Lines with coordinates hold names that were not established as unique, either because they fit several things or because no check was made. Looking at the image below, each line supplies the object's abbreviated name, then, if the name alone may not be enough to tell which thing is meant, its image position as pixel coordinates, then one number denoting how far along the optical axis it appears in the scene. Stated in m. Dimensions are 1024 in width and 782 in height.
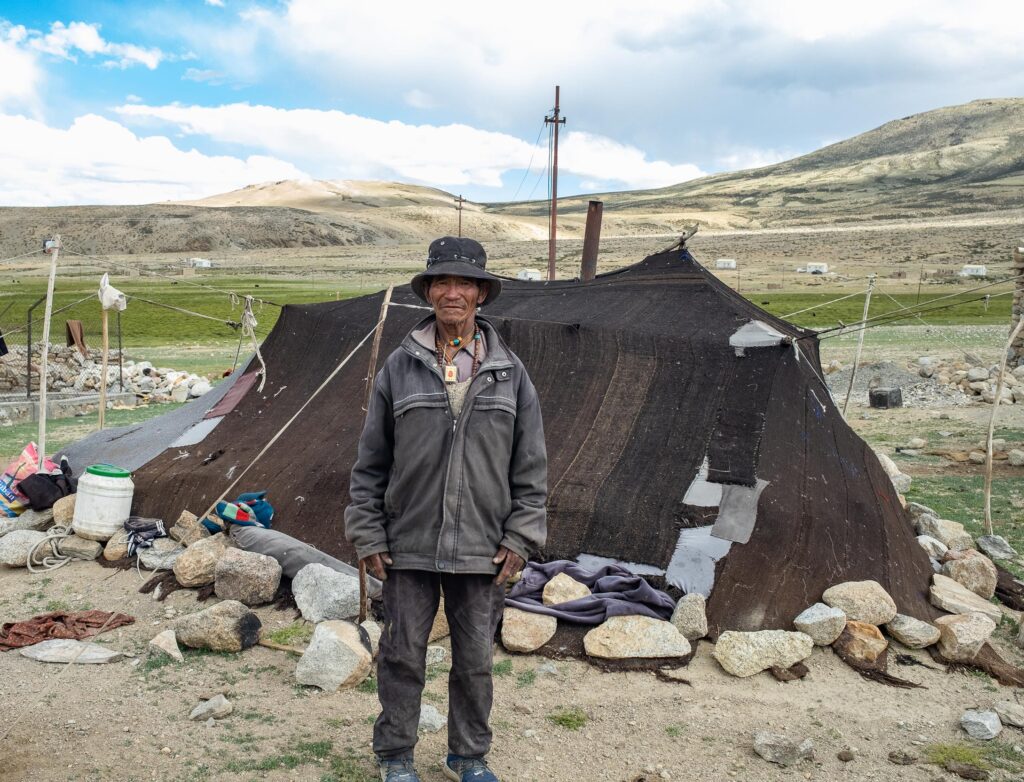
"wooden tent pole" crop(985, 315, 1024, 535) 7.33
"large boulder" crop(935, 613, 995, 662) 5.00
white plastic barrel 6.64
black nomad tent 5.43
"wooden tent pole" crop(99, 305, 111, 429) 8.78
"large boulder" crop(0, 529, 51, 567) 6.40
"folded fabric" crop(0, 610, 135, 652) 5.05
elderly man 3.23
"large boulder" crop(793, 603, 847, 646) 4.95
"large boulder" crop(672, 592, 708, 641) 5.02
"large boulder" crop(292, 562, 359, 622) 5.35
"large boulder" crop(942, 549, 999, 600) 6.02
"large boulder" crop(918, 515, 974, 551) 6.89
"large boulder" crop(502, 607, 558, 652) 4.99
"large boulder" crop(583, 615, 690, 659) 4.86
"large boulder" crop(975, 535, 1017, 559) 6.93
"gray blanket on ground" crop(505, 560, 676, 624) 5.13
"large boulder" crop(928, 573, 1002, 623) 5.62
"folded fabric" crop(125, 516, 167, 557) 6.42
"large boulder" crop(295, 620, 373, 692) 4.47
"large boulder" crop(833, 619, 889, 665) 4.90
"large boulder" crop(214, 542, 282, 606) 5.61
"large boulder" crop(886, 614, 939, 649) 5.08
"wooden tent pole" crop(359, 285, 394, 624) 4.97
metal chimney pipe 9.94
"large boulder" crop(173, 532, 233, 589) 5.85
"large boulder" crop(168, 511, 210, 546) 6.33
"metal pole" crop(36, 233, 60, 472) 7.68
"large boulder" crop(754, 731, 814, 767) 3.88
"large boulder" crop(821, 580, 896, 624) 5.10
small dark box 15.04
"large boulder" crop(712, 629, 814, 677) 4.77
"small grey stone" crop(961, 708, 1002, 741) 4.18
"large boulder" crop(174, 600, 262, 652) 4.93
